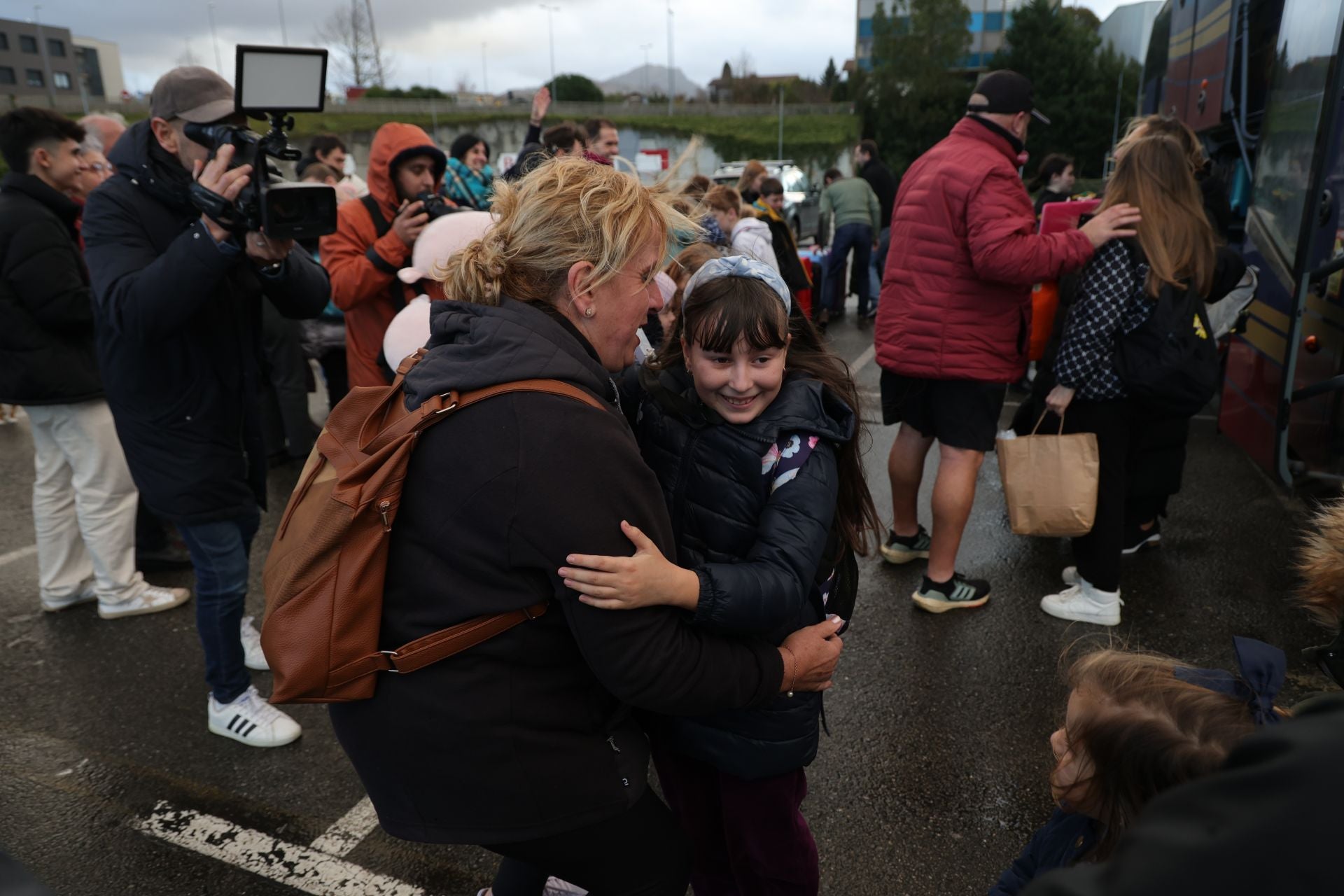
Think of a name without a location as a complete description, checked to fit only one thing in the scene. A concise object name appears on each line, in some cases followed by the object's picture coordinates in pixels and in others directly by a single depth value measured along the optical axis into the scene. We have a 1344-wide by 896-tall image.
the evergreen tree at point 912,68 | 41.62
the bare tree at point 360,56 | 61.91
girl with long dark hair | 1.72
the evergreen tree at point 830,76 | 63.09
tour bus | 4.10
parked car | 18.83
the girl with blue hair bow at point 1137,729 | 1.36
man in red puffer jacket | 3.33
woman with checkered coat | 3.29
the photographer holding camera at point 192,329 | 2.50
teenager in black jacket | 3.65
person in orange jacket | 3.64
